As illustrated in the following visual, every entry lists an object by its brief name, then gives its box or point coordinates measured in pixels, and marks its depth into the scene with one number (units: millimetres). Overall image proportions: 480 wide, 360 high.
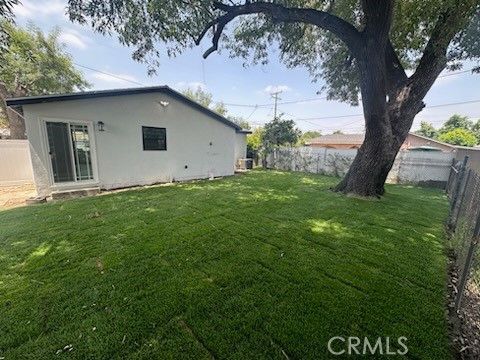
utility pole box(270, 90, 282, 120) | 22438
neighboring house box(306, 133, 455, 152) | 25202
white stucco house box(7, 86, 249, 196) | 6355
